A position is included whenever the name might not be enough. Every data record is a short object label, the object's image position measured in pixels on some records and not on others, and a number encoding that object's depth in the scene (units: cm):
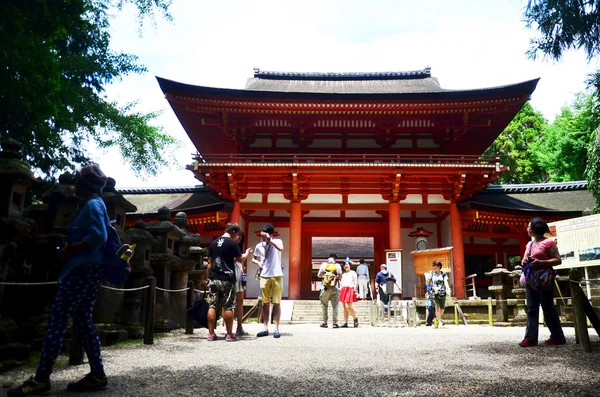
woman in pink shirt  534
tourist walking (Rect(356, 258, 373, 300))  1416
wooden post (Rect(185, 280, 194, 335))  752
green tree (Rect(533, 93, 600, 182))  2214
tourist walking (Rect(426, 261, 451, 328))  1052
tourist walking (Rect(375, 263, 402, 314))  1228
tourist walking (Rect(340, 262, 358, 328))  1046
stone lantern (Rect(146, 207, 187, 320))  769
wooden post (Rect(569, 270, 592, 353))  493
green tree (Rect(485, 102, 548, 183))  2956
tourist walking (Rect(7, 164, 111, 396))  308
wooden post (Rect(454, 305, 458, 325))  1208
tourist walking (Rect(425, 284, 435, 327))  1115
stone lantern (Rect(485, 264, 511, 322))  1167
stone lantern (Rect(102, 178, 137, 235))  631
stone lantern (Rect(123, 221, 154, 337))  659
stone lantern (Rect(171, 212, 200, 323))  851
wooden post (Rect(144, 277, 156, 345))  584
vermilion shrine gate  1556
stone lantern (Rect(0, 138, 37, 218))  436
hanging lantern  1750
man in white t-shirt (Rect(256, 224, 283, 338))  711
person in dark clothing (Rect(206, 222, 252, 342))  647
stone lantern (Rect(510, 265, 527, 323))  1091
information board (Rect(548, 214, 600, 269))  686
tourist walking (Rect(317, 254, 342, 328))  952
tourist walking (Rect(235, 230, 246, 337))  695
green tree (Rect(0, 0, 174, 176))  631
